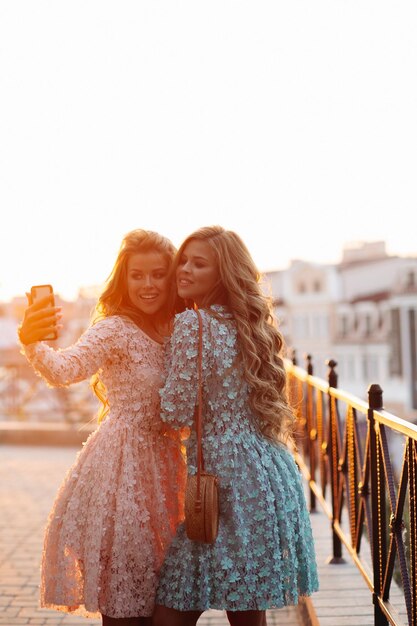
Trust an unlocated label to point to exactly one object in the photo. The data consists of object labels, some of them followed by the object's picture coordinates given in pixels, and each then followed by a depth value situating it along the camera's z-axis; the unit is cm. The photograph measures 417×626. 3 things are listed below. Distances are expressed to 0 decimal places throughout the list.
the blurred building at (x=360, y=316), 5138
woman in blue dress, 292
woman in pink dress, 310
